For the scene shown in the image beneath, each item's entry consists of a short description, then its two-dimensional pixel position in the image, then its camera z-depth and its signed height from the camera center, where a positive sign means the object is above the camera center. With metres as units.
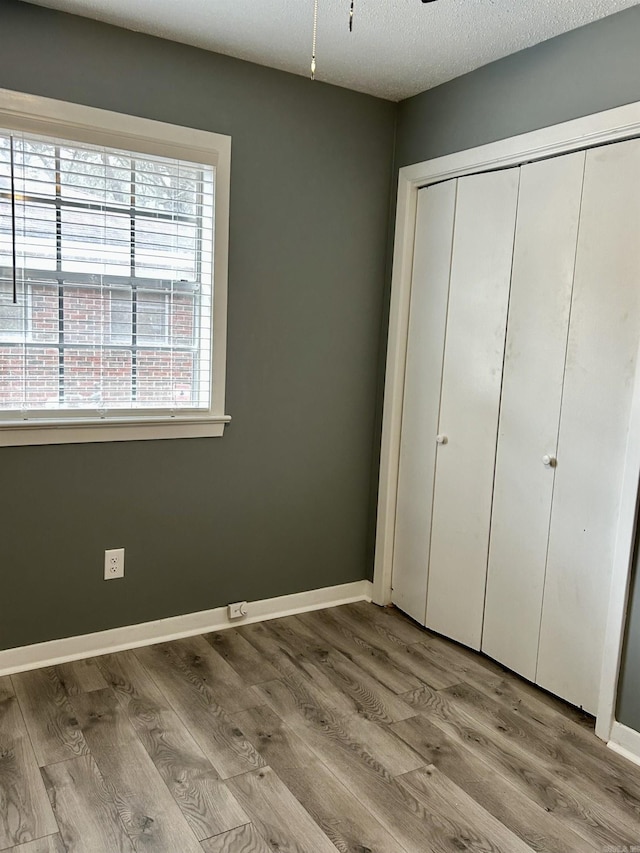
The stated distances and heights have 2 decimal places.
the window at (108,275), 2.48 +0.17
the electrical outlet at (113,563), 2.78 -0.98
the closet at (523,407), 2.38 -0.26
